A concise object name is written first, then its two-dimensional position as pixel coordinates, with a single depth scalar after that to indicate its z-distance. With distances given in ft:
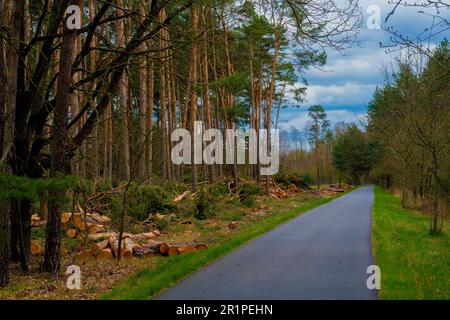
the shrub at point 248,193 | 84.64
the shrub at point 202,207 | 64.69
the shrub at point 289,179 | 142.31
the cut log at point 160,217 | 55.70
